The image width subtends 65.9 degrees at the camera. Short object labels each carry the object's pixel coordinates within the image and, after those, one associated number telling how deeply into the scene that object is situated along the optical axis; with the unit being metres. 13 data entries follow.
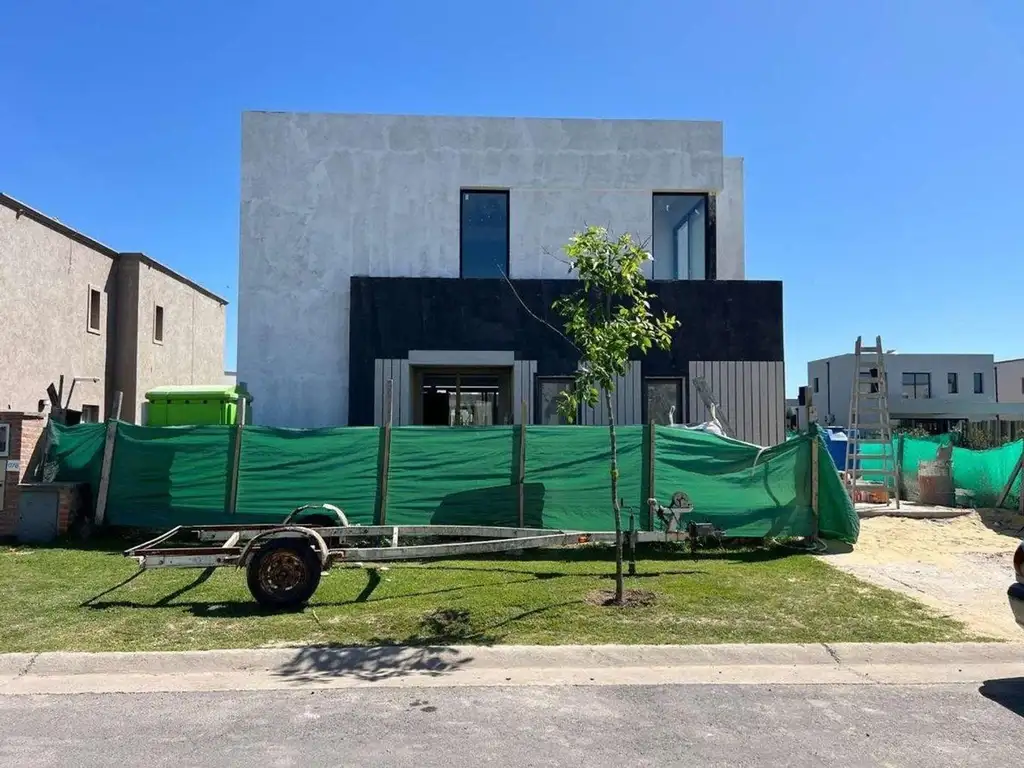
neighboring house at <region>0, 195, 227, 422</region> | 15.35
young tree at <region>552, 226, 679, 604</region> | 7.51
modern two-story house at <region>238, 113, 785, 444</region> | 14.27
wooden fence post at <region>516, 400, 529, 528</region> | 10.55
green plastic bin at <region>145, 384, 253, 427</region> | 12.59
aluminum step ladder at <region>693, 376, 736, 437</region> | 13.97
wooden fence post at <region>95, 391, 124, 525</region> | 10.84
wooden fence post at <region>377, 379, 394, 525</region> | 10.55
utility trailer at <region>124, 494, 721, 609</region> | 7.25
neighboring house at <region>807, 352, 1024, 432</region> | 56.75
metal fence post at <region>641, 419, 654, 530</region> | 10.41
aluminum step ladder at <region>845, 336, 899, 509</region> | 15.61
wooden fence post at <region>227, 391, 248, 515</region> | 10.70
